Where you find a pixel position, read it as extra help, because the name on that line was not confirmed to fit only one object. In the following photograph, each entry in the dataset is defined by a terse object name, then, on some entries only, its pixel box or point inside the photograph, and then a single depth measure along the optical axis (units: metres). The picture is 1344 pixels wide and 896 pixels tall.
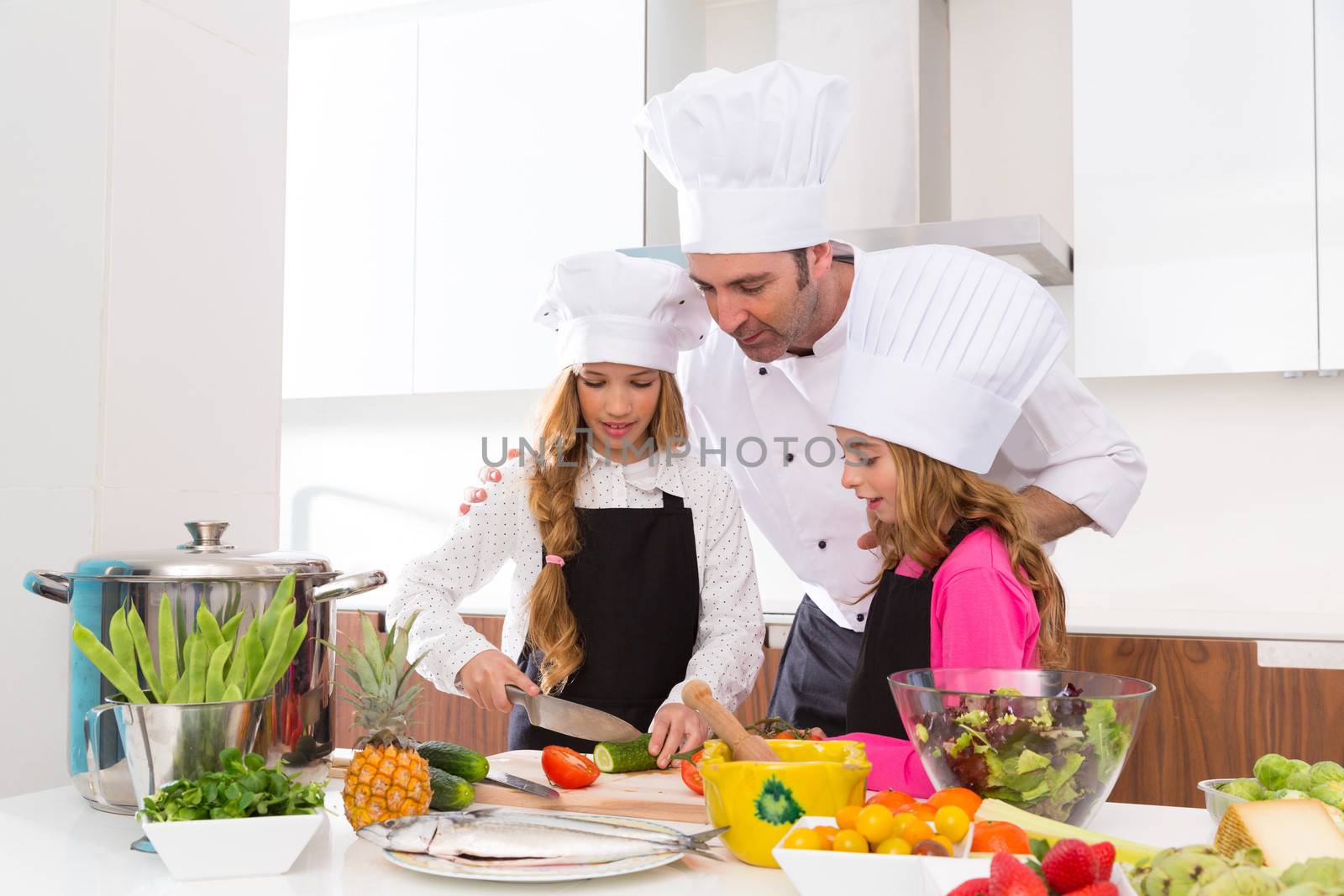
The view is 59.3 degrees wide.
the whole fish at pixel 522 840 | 0.78
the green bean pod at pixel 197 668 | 0.92
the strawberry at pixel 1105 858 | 0.60
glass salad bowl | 0.82
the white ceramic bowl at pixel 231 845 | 0.77
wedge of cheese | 0.65
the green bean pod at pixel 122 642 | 0.94
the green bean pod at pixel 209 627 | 0.93
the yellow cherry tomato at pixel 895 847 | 0.70
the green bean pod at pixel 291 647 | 0.96
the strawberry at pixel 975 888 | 0.59
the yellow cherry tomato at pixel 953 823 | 0.72
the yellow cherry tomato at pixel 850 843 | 0.70
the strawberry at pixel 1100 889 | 0.58
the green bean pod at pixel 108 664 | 0.90
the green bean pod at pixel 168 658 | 0.91
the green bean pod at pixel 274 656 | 0.94
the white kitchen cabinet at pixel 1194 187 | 2.27
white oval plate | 0.75
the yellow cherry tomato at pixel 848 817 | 0.73
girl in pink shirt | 1.23
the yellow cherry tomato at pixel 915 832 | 0.71
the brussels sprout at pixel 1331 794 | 0.79
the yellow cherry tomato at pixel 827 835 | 0.71
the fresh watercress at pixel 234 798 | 0.80
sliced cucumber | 1.15
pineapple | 0.89
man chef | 1.54
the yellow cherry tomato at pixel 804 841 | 0.71
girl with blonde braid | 1.57
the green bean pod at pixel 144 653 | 0.91
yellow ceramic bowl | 0.81
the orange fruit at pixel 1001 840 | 0.71
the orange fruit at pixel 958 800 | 0.80
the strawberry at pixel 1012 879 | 0.57
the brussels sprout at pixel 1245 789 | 0.83
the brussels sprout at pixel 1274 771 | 0.84
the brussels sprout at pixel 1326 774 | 0.82
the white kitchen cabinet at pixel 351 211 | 3.00
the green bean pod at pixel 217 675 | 0.92
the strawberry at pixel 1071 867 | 0.60
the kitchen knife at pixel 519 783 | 1.02
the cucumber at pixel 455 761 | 1.04
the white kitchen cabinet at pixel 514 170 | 2.80
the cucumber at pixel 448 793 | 0.97
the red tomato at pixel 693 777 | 1.04
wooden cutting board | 1.00
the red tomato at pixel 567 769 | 1.08
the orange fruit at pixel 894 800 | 0.80
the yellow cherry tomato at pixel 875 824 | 0.71
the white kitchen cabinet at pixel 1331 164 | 2.24
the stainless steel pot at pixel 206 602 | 0.98
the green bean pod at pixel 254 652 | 0.94
